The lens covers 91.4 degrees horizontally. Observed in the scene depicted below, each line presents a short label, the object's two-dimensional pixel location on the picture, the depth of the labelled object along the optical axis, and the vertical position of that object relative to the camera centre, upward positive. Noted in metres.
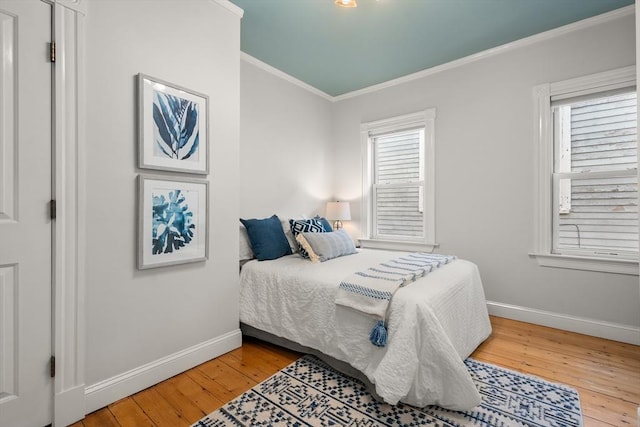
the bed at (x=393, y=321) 1.64 -0.72
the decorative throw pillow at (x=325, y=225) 3.19 -0.14
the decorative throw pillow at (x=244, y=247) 2.79 -0.33
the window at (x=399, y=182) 3.62 +0.37
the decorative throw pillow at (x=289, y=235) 3.03 -0.24
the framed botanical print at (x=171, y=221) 1.91 -0.07
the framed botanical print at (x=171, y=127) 1.90 +0.55
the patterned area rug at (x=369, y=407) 1.62 -1.09
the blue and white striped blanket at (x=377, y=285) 1.81 -0.46
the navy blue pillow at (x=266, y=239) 2.77 -0.25
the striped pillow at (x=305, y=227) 2.92 -0.15
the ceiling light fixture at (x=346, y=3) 1.85 +1.25
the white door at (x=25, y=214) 1.46 -0.02
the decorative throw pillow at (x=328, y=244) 2.73 -0.30
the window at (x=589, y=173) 2.59 +0.34
